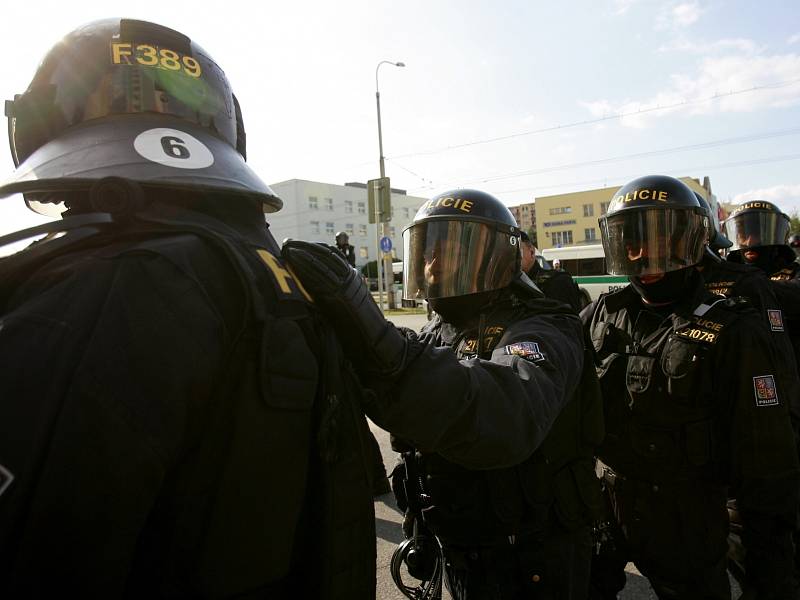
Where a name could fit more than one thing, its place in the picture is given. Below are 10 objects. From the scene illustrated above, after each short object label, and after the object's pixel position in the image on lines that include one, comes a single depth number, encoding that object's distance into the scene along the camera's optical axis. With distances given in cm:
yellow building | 4647
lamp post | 1902
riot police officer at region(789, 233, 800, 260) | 657
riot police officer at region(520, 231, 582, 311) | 443
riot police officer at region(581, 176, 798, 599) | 201
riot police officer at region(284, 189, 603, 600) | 106
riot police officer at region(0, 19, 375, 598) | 62
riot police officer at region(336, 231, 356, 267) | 759
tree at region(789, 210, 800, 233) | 2867
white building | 4953
